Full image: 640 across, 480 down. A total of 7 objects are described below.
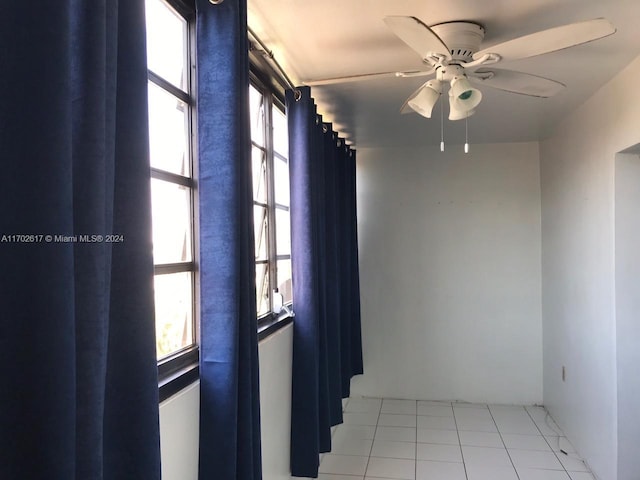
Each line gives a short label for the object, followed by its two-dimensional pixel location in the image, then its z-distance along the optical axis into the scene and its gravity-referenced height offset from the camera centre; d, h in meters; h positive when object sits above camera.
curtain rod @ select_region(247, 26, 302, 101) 1.91 +0.85
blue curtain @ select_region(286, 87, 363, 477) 2.54 -0.20
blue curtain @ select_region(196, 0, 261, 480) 1.44 -0.02
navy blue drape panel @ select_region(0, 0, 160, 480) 0.67 +0.01
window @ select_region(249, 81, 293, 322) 2.52 +0.30
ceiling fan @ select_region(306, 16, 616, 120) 1.53 +0.70
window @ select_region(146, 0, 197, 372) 1.53 +0.25
